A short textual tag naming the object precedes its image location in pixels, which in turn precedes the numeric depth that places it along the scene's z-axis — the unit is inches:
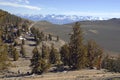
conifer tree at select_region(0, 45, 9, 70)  1456.0
